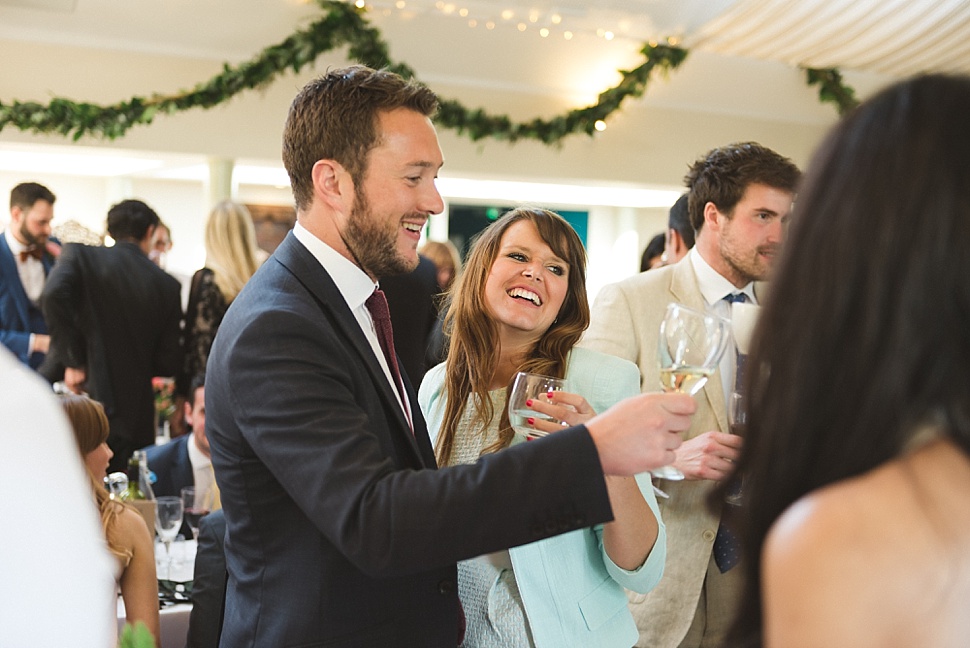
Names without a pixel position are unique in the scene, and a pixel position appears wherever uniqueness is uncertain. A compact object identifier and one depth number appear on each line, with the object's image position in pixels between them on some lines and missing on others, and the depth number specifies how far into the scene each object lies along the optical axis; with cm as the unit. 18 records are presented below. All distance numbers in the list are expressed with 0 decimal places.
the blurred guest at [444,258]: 540
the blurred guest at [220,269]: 419
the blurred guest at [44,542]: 68
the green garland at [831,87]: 749
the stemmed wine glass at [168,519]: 277
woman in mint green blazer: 192
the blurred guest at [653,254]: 523
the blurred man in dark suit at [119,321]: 429
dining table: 254
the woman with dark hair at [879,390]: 78
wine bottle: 286
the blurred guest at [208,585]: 225
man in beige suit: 251
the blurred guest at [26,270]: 505
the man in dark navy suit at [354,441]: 127
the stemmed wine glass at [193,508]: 308
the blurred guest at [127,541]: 233
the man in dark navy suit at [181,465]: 347
